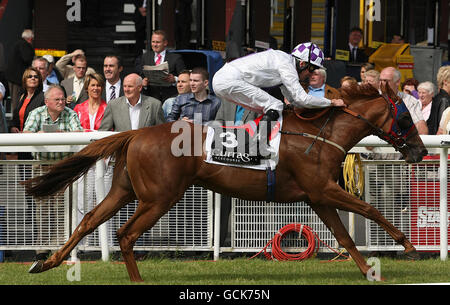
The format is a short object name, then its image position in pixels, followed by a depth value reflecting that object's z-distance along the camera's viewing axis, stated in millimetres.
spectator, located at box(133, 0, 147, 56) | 15617
